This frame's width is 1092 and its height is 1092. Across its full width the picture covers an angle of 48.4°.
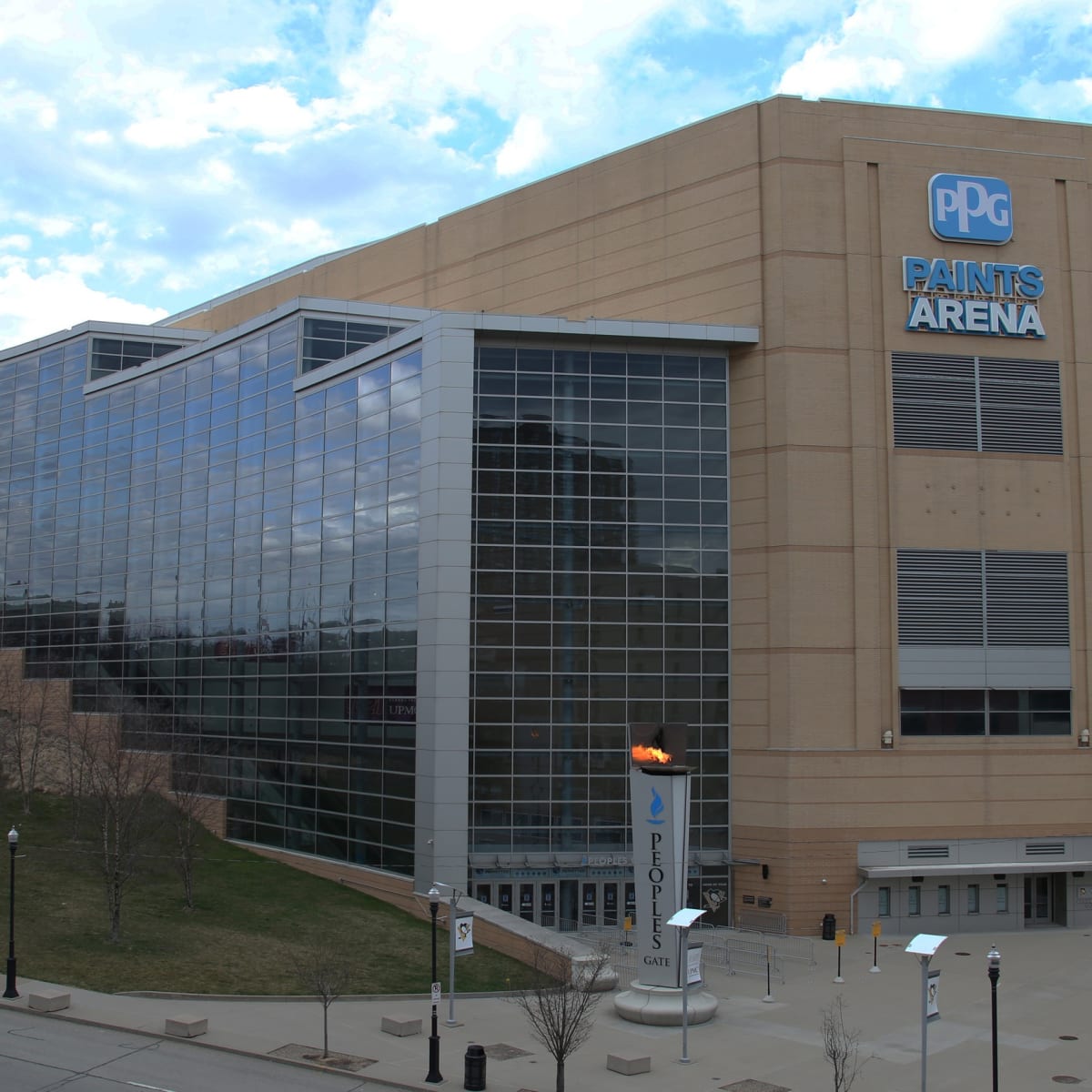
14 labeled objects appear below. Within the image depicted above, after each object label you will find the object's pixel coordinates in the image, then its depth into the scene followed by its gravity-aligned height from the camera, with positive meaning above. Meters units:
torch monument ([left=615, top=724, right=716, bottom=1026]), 28.62 -5.38
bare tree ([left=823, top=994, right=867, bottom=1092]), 21.34 -8.51
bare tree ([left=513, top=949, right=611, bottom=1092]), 22.34 -7.76
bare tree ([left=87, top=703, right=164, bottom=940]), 33.12 -4.98
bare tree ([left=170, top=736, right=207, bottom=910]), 37.50 -5.78
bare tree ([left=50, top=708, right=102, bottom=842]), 45.87 -4.54
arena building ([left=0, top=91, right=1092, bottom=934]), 40.72 +3.18
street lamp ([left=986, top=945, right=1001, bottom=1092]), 21.56 -5.94
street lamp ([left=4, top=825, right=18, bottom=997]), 26.78 -6.82
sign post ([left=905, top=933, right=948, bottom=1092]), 22.17 -6.19
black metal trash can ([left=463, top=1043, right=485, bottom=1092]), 22.56 -7.95
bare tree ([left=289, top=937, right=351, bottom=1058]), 24.95 -7.83
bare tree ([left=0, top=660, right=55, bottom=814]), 51.56 -3.71
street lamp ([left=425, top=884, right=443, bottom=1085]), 22.94 -7.89
